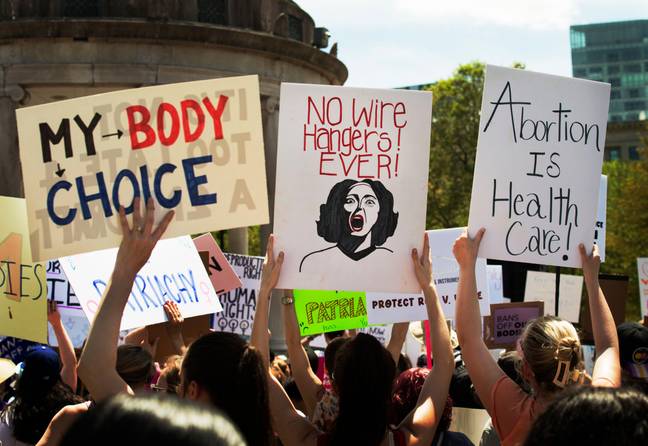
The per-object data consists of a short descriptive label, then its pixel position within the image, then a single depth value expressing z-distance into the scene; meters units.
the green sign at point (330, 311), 8.13
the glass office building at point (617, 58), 166.50
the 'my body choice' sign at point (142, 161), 5.35
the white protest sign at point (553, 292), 14.70
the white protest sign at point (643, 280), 15.76
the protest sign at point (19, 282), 7.25
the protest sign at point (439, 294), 7.76
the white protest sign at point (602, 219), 9.66
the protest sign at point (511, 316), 8.93
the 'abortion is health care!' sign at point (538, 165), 5.52
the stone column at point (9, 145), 22.81
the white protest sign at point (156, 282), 6.94
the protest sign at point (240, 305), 11.48
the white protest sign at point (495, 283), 11.67
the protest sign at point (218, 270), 9.02
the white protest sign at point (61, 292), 8.95
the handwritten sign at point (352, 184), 5.45
